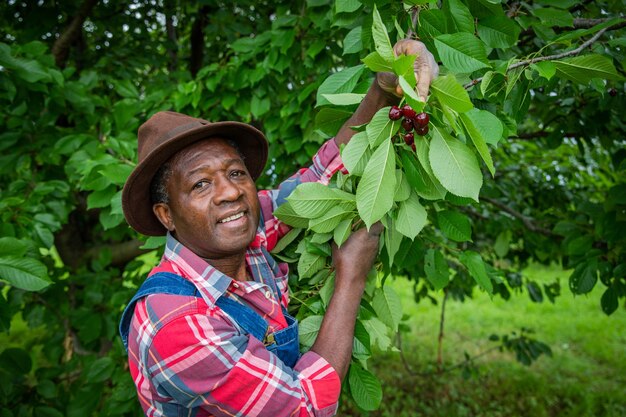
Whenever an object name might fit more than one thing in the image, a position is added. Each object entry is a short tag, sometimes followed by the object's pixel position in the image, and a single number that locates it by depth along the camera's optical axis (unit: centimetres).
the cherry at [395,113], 114
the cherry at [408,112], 112
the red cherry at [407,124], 115
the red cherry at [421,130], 113
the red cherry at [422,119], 110
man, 116
